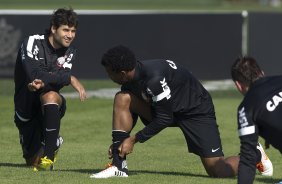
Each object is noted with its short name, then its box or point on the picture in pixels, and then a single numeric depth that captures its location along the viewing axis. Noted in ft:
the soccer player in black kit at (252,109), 51.72
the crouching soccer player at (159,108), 63.36
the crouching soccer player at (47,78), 69.87
